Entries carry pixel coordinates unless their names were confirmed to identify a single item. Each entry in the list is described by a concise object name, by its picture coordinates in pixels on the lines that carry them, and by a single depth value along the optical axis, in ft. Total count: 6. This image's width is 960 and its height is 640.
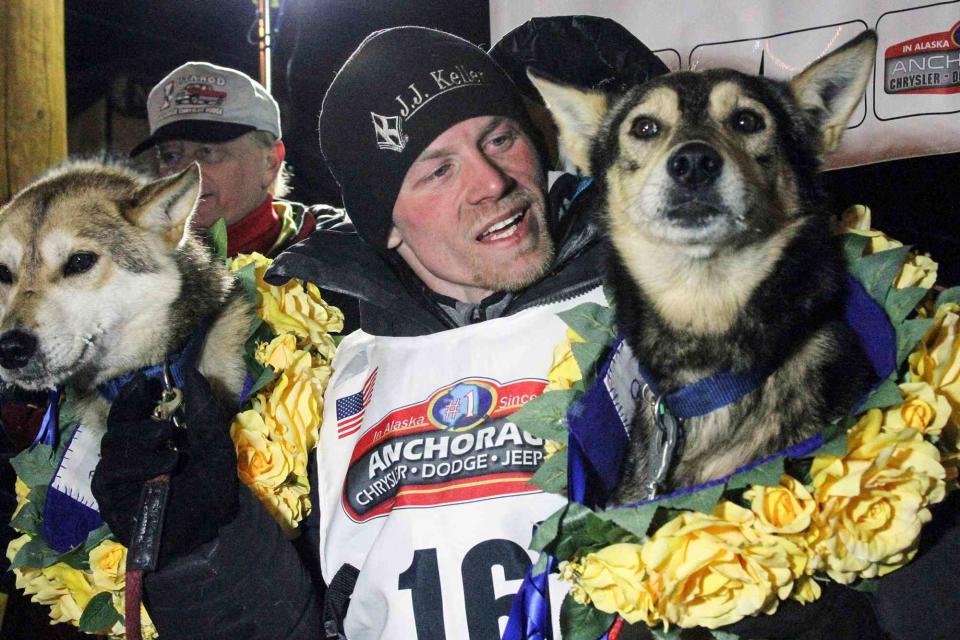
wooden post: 9.26
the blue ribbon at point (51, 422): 6.61
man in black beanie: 5.95
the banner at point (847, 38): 8.61
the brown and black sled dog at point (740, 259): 5.32
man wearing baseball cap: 11.10
